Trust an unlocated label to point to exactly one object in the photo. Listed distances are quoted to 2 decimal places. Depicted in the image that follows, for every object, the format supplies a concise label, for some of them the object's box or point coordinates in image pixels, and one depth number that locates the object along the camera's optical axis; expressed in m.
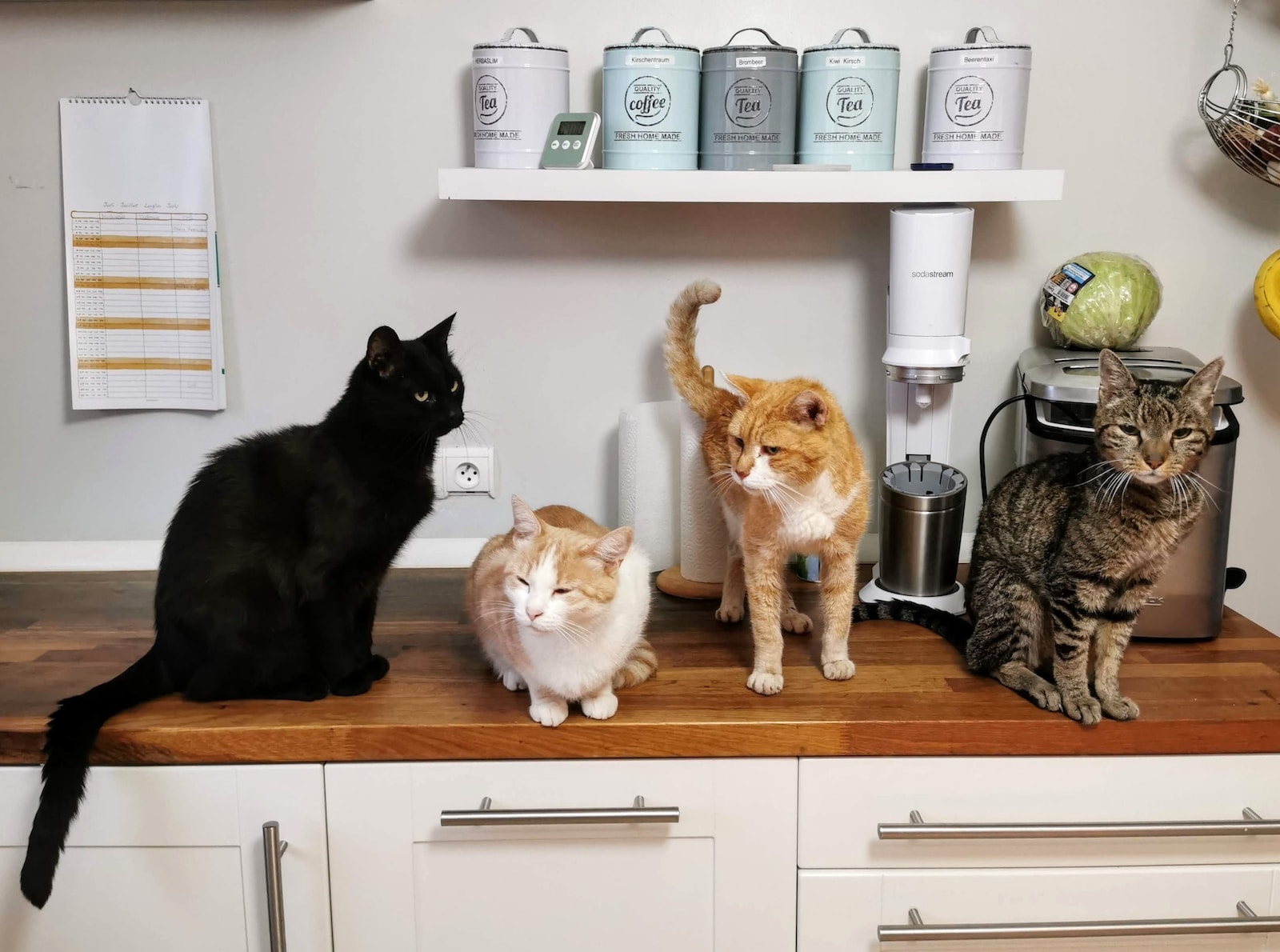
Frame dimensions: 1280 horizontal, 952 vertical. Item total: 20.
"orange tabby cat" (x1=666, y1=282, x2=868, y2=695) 1.24
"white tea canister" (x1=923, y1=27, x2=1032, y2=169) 1.47
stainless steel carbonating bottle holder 1.52
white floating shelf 1.47
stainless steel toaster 1.41
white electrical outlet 1.76
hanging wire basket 1.50
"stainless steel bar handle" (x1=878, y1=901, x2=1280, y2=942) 1.26
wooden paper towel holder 1.63
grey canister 1.49
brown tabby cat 1.21
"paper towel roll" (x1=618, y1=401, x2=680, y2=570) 1.63
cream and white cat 1.19
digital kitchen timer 1.48
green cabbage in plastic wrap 1.56
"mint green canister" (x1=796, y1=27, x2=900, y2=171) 1.48
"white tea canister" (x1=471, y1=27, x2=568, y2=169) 1.47
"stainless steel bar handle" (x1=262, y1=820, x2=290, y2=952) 1.23
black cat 1.27
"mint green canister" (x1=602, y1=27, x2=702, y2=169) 1.48
